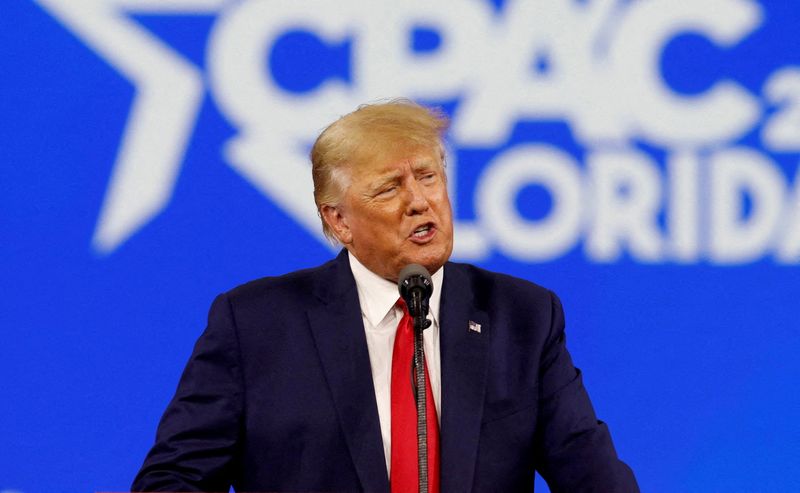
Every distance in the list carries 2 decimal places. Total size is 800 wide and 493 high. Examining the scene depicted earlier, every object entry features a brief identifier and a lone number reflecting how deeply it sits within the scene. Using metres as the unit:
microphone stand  8.87
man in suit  9.15
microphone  8.88
